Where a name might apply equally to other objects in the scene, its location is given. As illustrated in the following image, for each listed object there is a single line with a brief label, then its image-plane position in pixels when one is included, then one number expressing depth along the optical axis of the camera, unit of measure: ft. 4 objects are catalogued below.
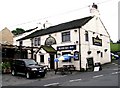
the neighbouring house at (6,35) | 88.06
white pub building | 44.84
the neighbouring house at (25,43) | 52.31
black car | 31.45
